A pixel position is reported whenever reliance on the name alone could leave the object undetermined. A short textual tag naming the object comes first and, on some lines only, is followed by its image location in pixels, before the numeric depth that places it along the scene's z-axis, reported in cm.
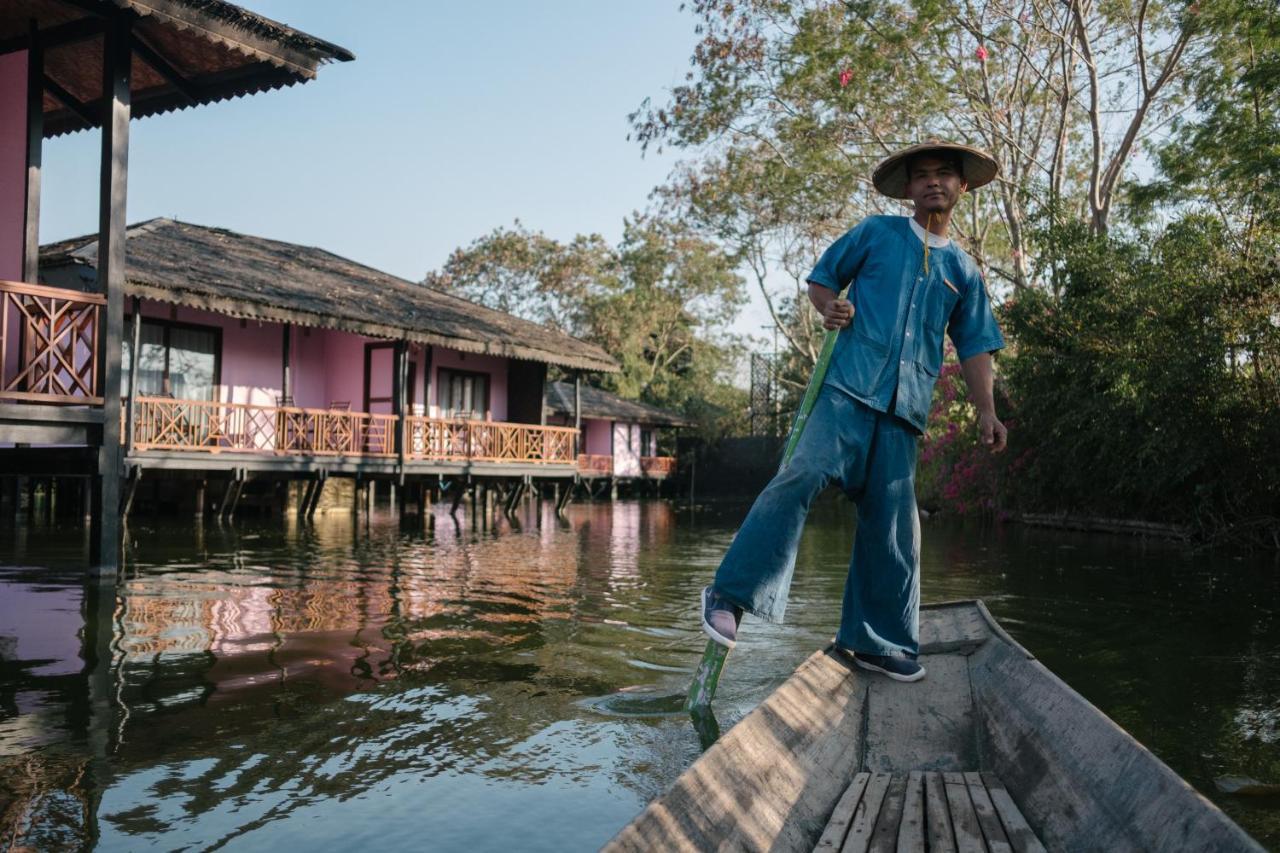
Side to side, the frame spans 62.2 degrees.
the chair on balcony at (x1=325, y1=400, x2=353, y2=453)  1680
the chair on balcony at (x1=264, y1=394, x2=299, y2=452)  1585
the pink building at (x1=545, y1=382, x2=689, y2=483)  3481
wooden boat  194
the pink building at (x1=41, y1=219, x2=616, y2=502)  1470
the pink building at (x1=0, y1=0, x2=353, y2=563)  732
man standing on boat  353
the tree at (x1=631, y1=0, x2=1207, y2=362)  1569
